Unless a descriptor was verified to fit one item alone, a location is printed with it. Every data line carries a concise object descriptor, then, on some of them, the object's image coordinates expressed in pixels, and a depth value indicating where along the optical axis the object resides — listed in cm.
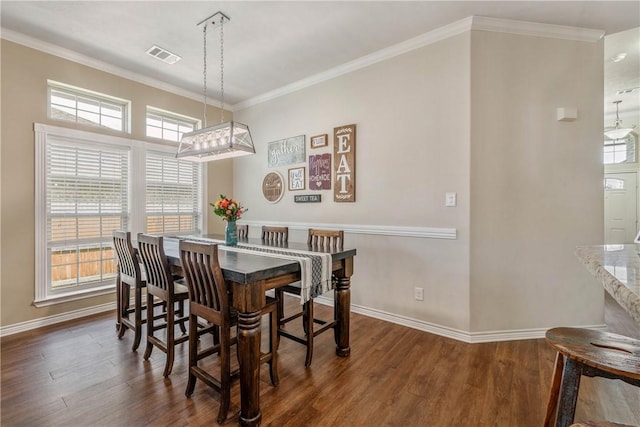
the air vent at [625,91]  409
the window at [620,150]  547
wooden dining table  170
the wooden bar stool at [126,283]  251
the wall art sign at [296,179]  403
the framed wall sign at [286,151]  402
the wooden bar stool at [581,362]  102
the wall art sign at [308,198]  384
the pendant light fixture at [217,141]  264
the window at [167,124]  403
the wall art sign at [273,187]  428
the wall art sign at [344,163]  350
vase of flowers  284
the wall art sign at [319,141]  375
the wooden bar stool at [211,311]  174
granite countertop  77
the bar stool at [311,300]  233
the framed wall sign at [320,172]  374
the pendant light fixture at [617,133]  432
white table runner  203
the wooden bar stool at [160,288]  215
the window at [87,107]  323
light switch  281
